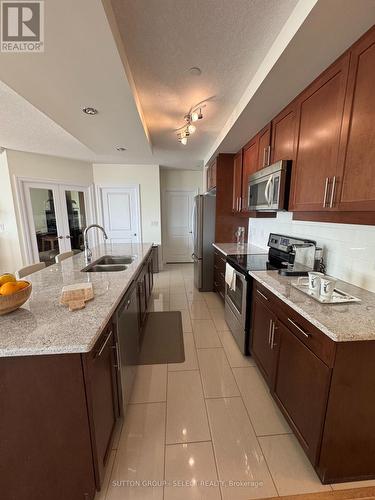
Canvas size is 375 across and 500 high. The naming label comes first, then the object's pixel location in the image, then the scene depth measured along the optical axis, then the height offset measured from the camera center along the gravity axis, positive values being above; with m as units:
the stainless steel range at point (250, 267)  1.85 -0.55
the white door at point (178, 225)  5.62 -0.38
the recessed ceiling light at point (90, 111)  2.08 +0.99
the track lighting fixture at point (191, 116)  2.30 +1.03
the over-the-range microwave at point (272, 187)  1.89 +0.24
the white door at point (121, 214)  4.91 -0.07
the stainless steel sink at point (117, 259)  2.64 -0.60
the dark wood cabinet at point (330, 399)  1.02 -0.98
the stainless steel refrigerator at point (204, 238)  3.58 -0.47
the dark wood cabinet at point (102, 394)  0.96 -0.94
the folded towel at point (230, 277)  2.28 -0.73
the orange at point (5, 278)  1.13 -0.36
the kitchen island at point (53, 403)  0.88 -0.83
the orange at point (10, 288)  1.05 -0.39
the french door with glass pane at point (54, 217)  4.09 -0.12
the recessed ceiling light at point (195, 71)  1.73 +1.15
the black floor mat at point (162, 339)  2.13 -1.46
